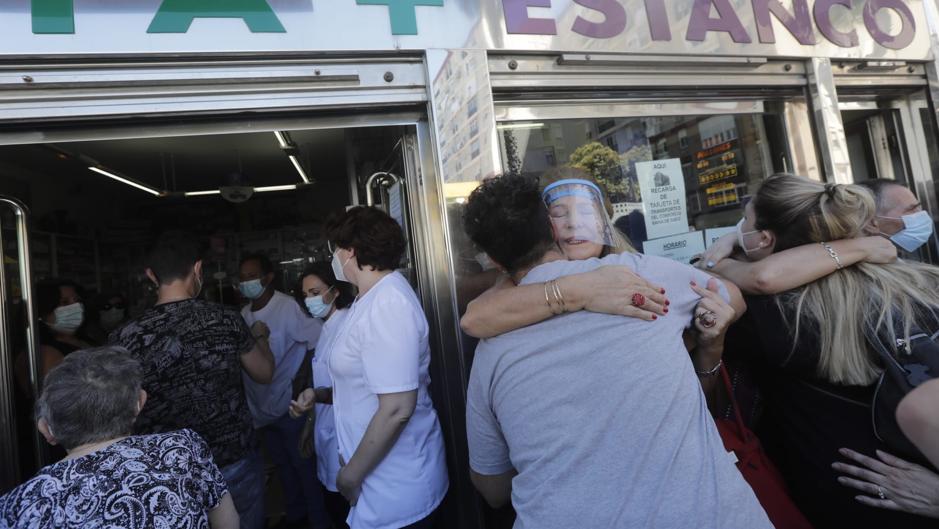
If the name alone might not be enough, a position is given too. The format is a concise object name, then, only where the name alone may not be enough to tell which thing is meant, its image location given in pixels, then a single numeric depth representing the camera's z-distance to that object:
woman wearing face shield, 1.12
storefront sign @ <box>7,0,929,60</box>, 1.66
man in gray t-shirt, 1.03
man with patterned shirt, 1.77
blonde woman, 1.30
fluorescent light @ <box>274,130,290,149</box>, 4.31
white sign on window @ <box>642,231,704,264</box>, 2.53
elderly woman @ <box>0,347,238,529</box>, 1.14
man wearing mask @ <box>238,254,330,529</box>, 3.23
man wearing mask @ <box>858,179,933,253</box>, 2.20
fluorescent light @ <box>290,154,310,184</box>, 5.30
